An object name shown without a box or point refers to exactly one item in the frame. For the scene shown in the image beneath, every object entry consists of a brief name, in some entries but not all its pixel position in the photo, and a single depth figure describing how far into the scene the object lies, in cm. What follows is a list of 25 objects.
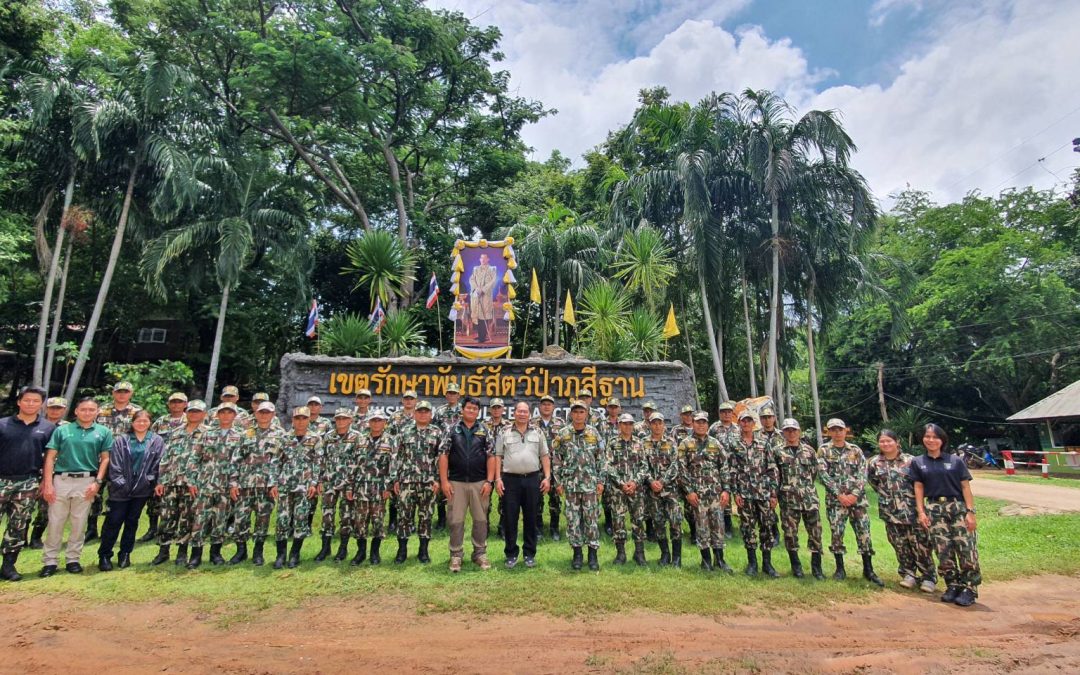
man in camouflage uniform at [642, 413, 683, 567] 527
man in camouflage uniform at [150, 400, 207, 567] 532
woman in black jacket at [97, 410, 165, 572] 507
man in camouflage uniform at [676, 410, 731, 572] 517
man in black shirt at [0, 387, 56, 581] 469
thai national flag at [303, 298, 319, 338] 1061
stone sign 824
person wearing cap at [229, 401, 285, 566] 522
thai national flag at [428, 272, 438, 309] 1136
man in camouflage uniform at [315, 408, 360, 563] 532
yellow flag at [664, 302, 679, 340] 1099
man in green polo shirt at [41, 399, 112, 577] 486
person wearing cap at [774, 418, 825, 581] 513
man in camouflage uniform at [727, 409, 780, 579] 521
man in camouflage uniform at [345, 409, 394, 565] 519
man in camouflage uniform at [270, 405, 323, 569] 512
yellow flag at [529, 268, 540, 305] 1198
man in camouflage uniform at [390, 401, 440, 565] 527
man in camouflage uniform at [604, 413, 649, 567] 530
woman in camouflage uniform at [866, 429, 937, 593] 489
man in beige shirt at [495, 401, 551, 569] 508
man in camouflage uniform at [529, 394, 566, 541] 582
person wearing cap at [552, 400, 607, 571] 512
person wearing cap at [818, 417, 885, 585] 508
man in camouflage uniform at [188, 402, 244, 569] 518
